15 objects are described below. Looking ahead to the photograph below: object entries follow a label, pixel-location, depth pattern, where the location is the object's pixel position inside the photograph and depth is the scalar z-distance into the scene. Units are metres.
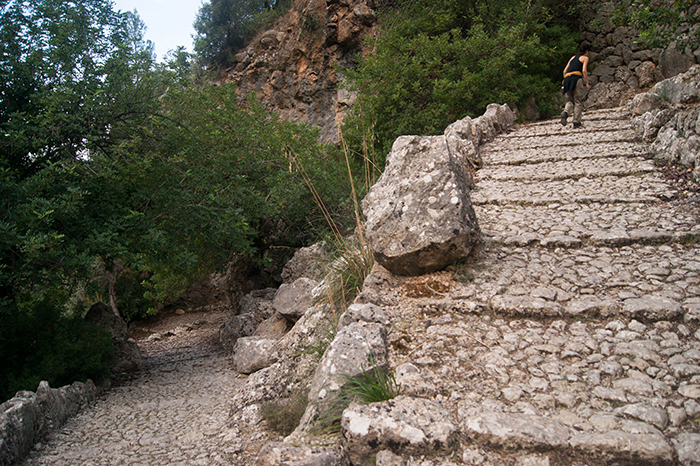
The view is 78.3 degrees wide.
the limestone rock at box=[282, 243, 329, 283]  6.68
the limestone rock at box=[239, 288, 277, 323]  7.23
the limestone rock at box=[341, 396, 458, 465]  1.99
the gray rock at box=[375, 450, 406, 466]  1.95
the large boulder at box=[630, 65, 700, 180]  5.05
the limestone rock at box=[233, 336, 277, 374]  5.35
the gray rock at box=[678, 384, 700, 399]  2.04
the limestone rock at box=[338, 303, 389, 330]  3.02
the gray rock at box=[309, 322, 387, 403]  2.46
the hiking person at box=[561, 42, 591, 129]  8.66
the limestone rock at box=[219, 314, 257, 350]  7.54
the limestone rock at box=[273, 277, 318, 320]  5.37
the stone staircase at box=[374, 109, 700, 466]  1.92
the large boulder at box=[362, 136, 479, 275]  3.24
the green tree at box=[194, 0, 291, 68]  20.28
